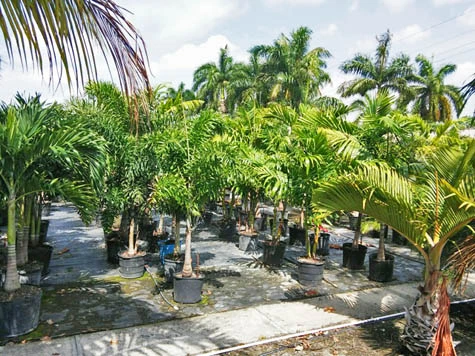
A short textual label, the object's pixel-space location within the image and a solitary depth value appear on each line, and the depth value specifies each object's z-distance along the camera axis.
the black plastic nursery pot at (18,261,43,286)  5.70
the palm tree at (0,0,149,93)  1.17
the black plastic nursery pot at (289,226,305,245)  10.30
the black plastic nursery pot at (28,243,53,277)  6.75
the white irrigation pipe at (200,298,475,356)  4.22
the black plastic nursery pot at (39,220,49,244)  8.82
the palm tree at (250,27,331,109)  19.36
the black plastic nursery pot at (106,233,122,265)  7.70
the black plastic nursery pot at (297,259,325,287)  6.67
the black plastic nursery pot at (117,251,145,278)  6.76
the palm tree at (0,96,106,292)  4.23
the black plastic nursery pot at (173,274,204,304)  5.60
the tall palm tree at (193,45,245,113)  25.97
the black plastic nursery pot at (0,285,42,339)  4.34
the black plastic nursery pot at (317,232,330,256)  9.12
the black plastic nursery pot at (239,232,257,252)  9.29
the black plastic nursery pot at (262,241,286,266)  7.89
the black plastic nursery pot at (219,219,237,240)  10.85
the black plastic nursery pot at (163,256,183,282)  6.36
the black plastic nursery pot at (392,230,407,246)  10.62
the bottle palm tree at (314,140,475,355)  3.67
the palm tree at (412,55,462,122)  22.20
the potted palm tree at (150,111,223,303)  5.36
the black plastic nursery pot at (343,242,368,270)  7.87
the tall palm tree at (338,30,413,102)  20.47
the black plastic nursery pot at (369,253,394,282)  7.02
